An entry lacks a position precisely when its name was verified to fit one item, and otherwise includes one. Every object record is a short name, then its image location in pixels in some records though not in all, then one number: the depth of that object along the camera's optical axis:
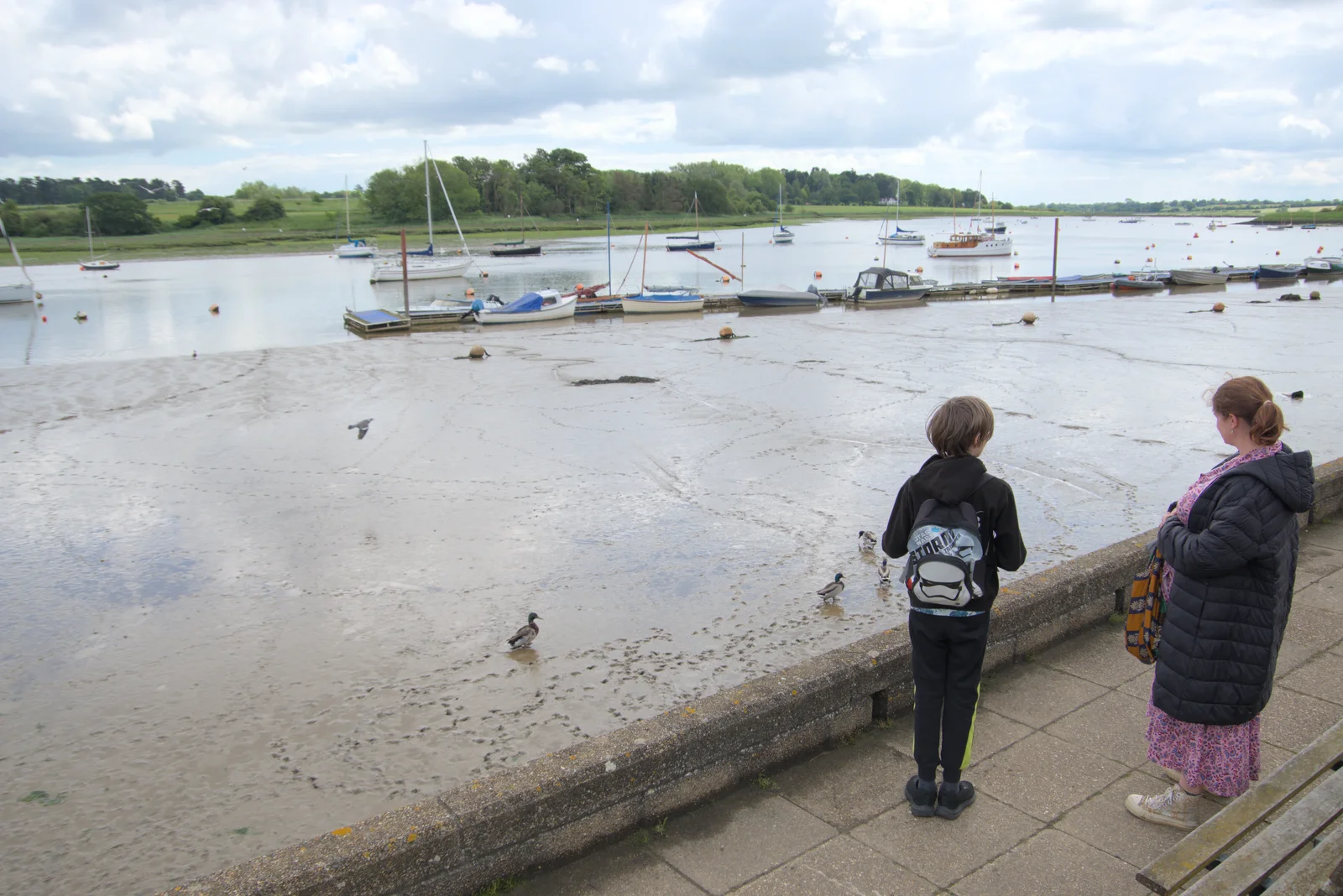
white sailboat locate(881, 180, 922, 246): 119.44
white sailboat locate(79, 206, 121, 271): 84.06
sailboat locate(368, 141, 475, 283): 64.44
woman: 3.43
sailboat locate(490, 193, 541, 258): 100.50
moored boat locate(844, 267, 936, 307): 44.50
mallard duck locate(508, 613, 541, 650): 8.07
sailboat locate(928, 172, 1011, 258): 92.12
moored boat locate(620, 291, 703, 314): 41.09
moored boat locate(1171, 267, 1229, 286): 53.31
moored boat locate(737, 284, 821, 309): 43.22
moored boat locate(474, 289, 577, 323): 38.06
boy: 3.81
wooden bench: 2.87
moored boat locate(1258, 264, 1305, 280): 56.42
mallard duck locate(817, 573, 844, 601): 8.71
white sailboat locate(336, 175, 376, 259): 98.50
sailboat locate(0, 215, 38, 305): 51.97
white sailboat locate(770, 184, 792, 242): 135.25
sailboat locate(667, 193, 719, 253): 110.41
